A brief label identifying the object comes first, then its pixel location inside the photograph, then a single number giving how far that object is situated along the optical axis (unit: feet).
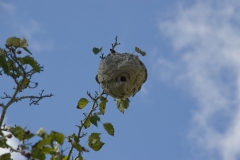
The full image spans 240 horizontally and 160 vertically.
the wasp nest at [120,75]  28.86
